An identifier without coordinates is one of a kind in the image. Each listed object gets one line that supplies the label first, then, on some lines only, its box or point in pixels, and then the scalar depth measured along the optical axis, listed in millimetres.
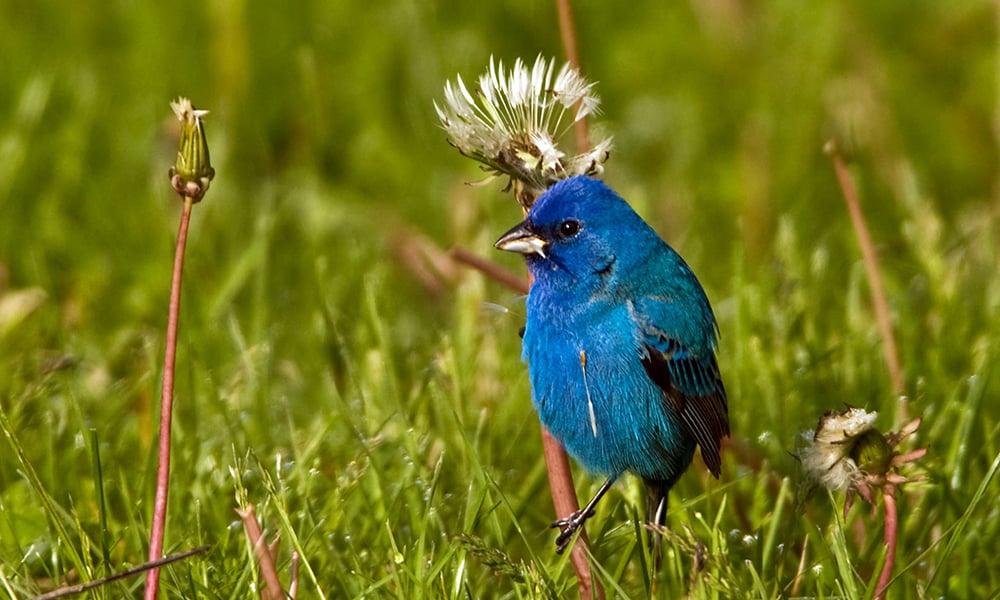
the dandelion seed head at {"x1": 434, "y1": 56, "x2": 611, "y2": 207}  4539
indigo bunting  5039
